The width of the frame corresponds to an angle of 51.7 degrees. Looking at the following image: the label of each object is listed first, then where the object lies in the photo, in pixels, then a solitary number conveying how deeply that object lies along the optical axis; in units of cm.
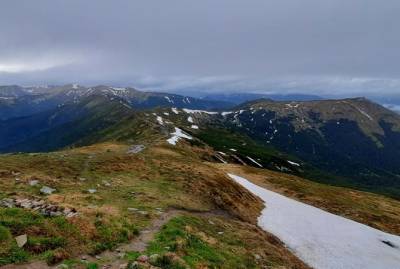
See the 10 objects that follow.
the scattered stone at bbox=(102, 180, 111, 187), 4263
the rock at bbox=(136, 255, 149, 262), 2254
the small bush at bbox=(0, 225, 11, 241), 2234
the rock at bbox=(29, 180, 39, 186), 3805
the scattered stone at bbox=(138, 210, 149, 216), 3343
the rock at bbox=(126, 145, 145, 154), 8508
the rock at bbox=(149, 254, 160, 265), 2270
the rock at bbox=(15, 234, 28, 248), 2219
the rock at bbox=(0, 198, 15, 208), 2888
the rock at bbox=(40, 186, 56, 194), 3581
